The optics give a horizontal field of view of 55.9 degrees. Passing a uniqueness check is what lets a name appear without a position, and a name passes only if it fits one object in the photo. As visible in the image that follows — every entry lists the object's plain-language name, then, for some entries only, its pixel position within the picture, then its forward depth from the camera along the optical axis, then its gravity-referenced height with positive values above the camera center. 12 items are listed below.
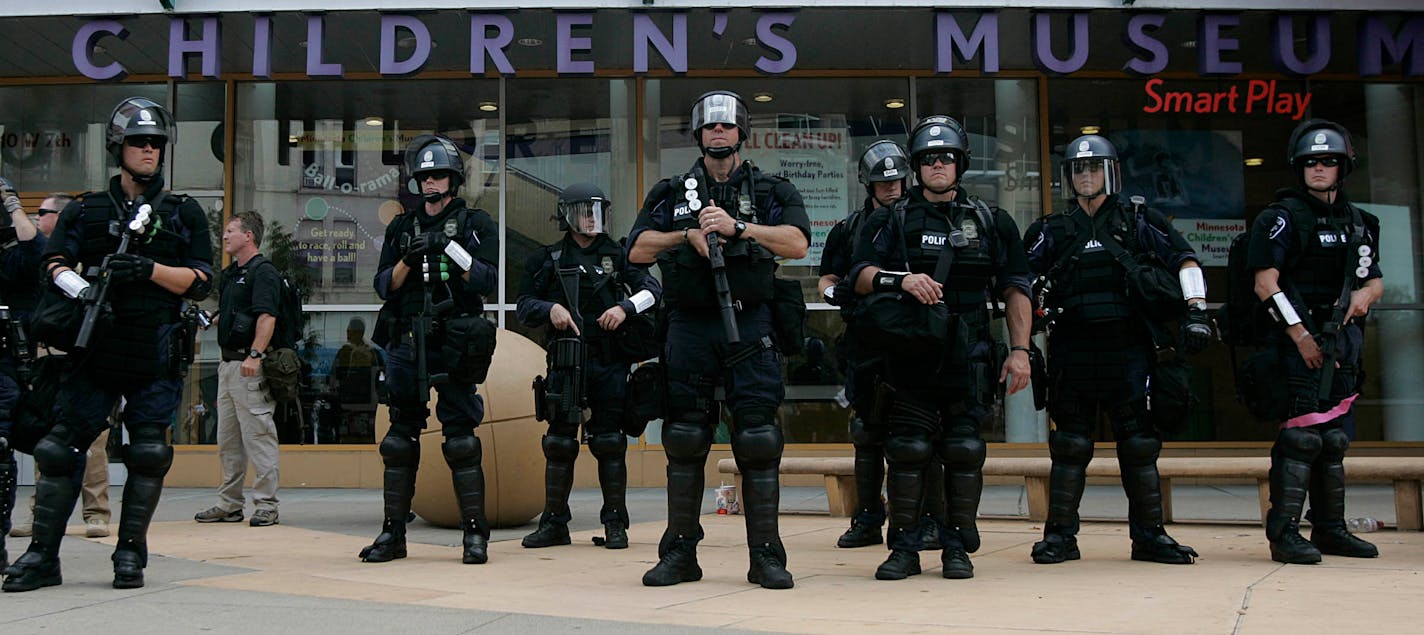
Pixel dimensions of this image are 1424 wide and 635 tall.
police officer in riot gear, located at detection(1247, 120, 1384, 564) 6.35 +0.22
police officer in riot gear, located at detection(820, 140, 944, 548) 7.12 -0.07
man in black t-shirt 8.58 -0.02
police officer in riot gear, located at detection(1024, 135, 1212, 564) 6.34 +0.10
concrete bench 7.77 -0.69
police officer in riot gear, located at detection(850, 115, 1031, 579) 5.83 +0.16
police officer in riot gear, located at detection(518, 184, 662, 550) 7.34 +0.21
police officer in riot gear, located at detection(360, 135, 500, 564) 6.45 +0.23
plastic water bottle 8.02 -1.00
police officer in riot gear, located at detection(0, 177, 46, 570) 6.36 +0.38
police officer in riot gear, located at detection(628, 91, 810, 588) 5.51 +0.15
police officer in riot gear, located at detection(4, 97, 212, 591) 5.44 +0.19
